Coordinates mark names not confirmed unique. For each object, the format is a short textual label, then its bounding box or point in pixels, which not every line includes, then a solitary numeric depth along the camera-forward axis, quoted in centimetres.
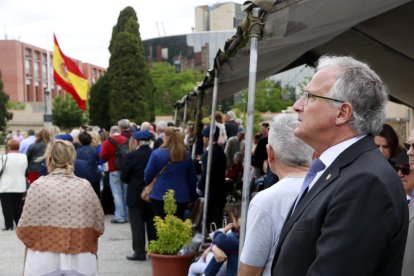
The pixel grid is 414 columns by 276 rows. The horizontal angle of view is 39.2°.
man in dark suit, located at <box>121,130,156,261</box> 838
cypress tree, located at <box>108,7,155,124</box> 4597
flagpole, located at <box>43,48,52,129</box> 2181
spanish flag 1503
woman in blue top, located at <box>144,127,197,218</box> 748
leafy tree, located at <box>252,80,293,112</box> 4856
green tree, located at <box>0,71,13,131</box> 6650
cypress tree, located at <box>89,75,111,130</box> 4700
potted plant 628
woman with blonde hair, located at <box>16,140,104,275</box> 475
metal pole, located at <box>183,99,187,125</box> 1396
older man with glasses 183
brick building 9675
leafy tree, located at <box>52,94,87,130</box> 5653
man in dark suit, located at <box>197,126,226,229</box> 812
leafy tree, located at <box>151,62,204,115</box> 6059
